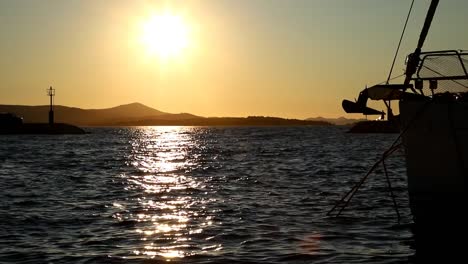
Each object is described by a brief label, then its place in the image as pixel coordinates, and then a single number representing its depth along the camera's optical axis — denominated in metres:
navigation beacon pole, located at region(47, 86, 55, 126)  156.88
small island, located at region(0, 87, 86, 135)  167.00
